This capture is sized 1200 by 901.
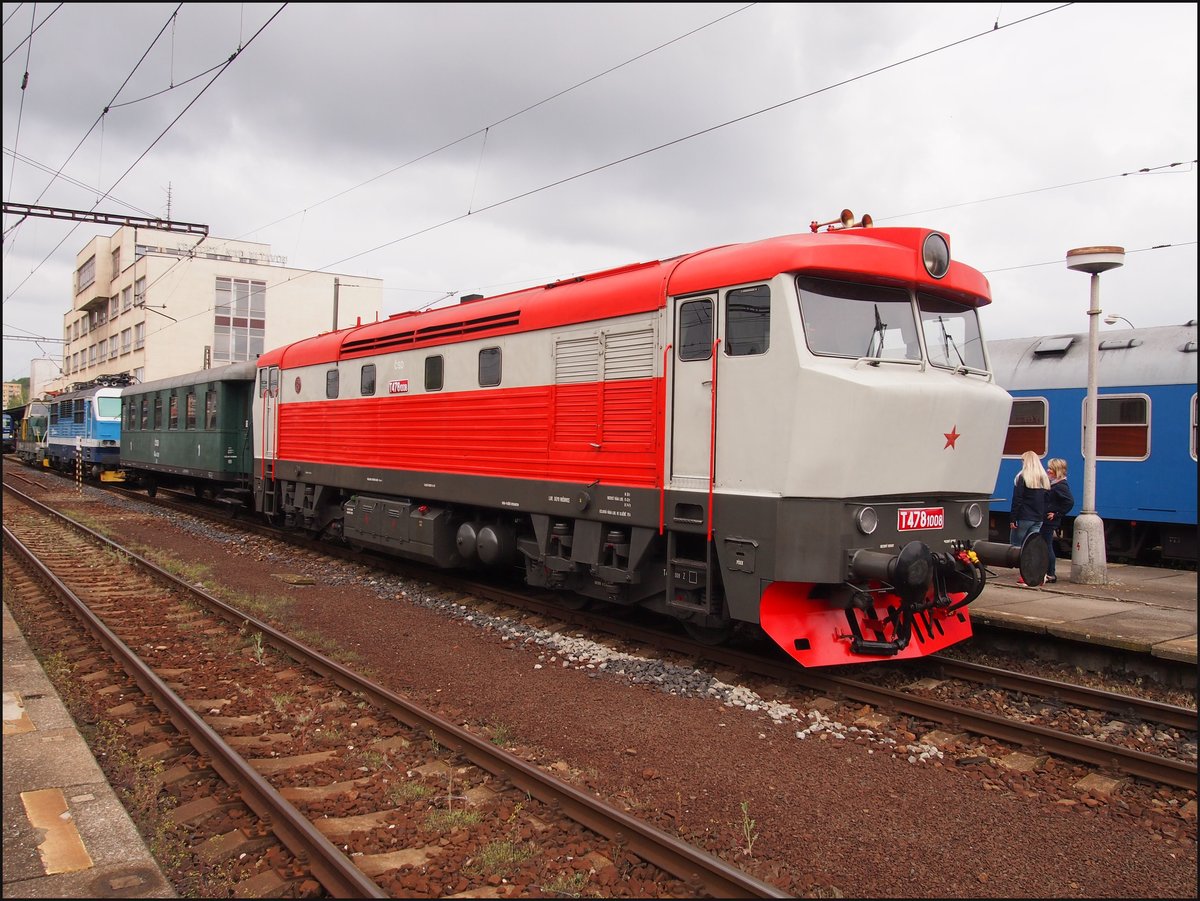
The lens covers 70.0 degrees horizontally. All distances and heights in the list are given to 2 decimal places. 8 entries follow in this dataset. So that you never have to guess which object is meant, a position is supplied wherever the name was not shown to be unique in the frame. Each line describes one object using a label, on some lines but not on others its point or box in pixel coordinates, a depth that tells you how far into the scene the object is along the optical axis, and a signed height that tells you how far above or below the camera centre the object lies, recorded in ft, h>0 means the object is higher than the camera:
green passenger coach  62.39 +0.73
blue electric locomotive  99.66 +1.48
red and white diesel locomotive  22.44 +0.40
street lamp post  35.65 -0.73
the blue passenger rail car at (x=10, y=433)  176.39 +0.77
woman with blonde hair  35.45 -1.52
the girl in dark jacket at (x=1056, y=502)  35.81 -1.79
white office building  175.22 +30.31
